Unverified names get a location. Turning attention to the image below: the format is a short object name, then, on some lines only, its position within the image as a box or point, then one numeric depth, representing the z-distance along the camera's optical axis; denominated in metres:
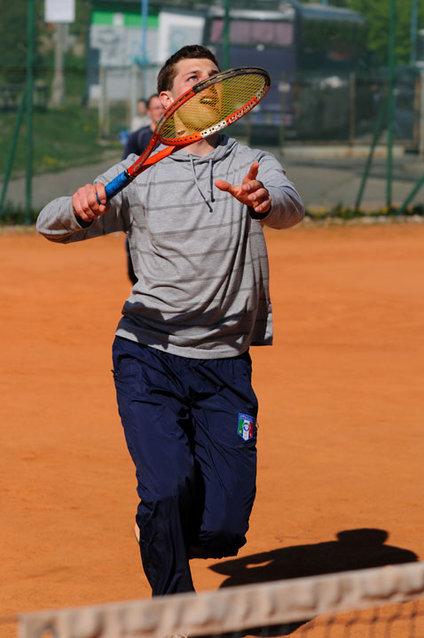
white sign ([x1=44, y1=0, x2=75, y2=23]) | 34.75
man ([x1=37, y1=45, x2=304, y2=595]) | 7.81
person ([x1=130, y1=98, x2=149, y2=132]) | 35.98
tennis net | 4.43
